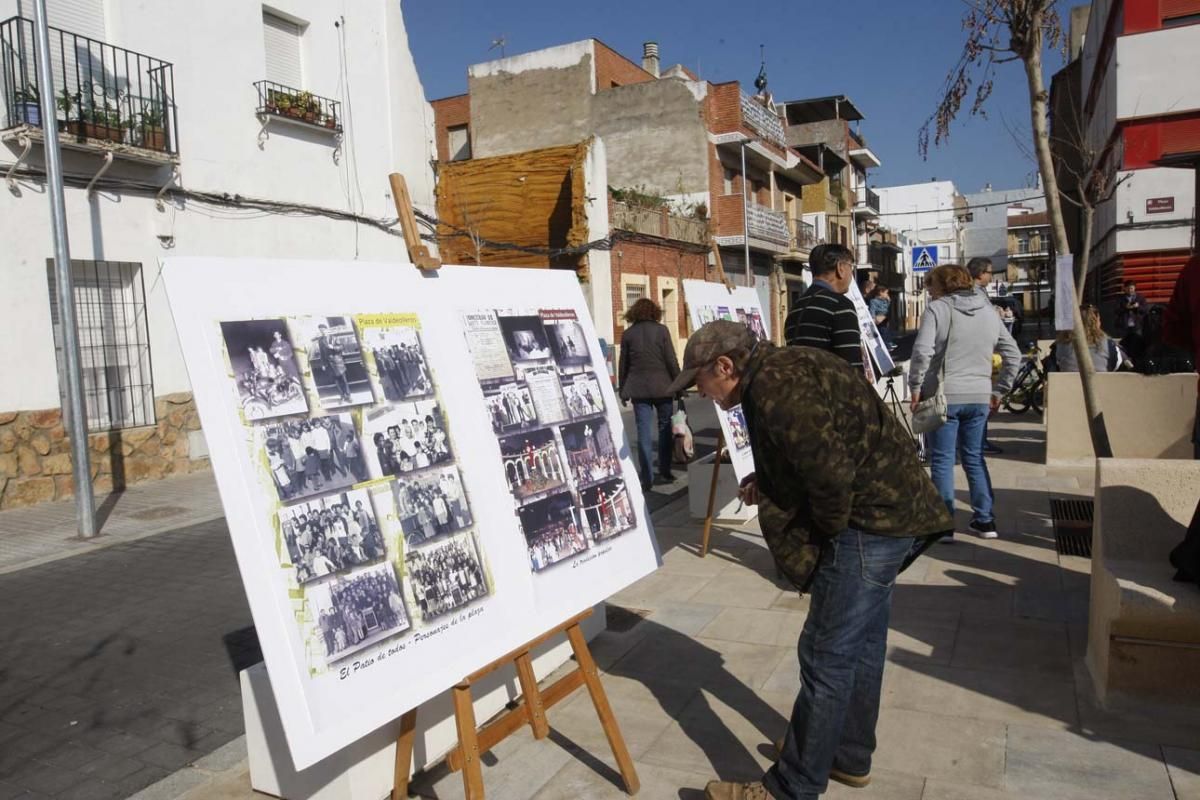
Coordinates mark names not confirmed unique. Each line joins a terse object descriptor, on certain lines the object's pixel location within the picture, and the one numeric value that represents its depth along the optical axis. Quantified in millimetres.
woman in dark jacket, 8125
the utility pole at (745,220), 27916
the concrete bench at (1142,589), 3396
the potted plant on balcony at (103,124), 9453
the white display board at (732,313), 5977
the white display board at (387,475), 2283
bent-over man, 2553
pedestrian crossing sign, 16806
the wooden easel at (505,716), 2650
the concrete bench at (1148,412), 7785
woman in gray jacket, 5758
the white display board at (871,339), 7547
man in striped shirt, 4809
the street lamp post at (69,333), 7590
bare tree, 5086
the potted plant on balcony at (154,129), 10086
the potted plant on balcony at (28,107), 8766
